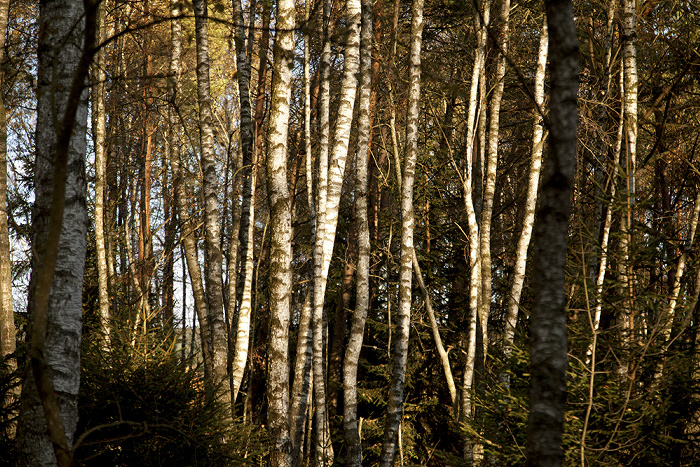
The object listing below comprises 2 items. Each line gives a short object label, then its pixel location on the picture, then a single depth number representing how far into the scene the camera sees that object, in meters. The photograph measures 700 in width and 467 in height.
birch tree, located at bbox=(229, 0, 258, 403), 16.50
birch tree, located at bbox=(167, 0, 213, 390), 17.52
